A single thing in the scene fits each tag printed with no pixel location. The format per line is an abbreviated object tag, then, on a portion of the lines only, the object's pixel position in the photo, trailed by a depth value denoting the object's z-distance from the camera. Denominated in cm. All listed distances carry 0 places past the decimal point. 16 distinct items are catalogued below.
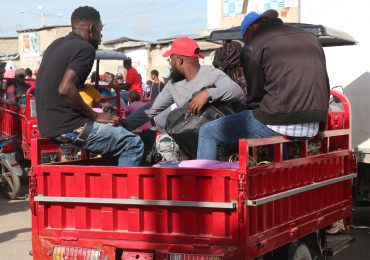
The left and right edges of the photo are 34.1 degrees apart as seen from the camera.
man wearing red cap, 484
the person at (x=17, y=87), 1105
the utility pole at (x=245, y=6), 1241
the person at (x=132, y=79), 1366
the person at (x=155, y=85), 1437
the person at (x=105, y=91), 1087
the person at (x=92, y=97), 564
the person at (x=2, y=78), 1130
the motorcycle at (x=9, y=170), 951
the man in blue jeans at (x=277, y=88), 445
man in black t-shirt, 449
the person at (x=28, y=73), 1680
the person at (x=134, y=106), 637
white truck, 681
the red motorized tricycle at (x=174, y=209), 385
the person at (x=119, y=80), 1620
